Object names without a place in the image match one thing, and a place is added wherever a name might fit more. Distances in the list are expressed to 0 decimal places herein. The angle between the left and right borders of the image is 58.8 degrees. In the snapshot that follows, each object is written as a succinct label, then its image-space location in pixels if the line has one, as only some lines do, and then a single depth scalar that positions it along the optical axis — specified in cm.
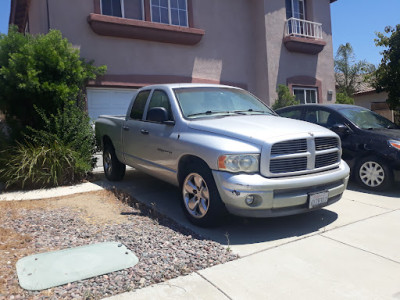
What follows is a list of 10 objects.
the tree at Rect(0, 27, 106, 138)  674
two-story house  955
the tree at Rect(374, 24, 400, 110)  958
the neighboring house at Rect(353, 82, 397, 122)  2062
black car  617
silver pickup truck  404
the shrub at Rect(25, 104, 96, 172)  697
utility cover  317
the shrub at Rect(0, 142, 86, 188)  659
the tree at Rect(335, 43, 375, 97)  2425
